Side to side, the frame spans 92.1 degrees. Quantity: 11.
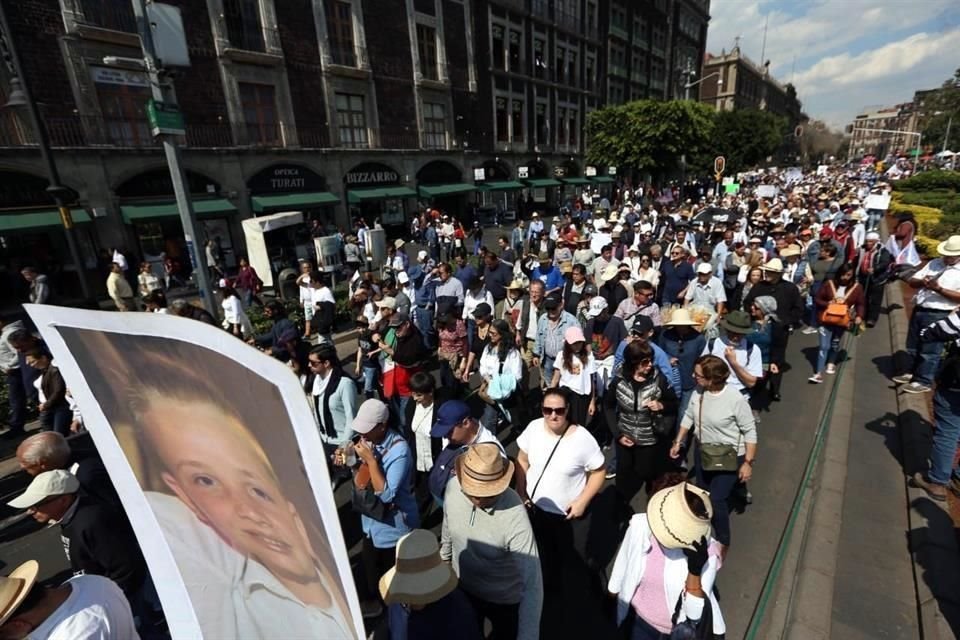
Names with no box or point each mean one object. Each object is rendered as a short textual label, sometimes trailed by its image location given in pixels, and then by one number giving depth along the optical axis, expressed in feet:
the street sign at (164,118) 21.93
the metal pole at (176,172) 22.63
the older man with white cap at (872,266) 28.86
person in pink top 7.13
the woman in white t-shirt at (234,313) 24.68
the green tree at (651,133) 90.22
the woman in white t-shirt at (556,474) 10.05
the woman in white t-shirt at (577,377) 14.88
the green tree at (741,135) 135.03
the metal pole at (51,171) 27.27
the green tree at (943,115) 130.72
